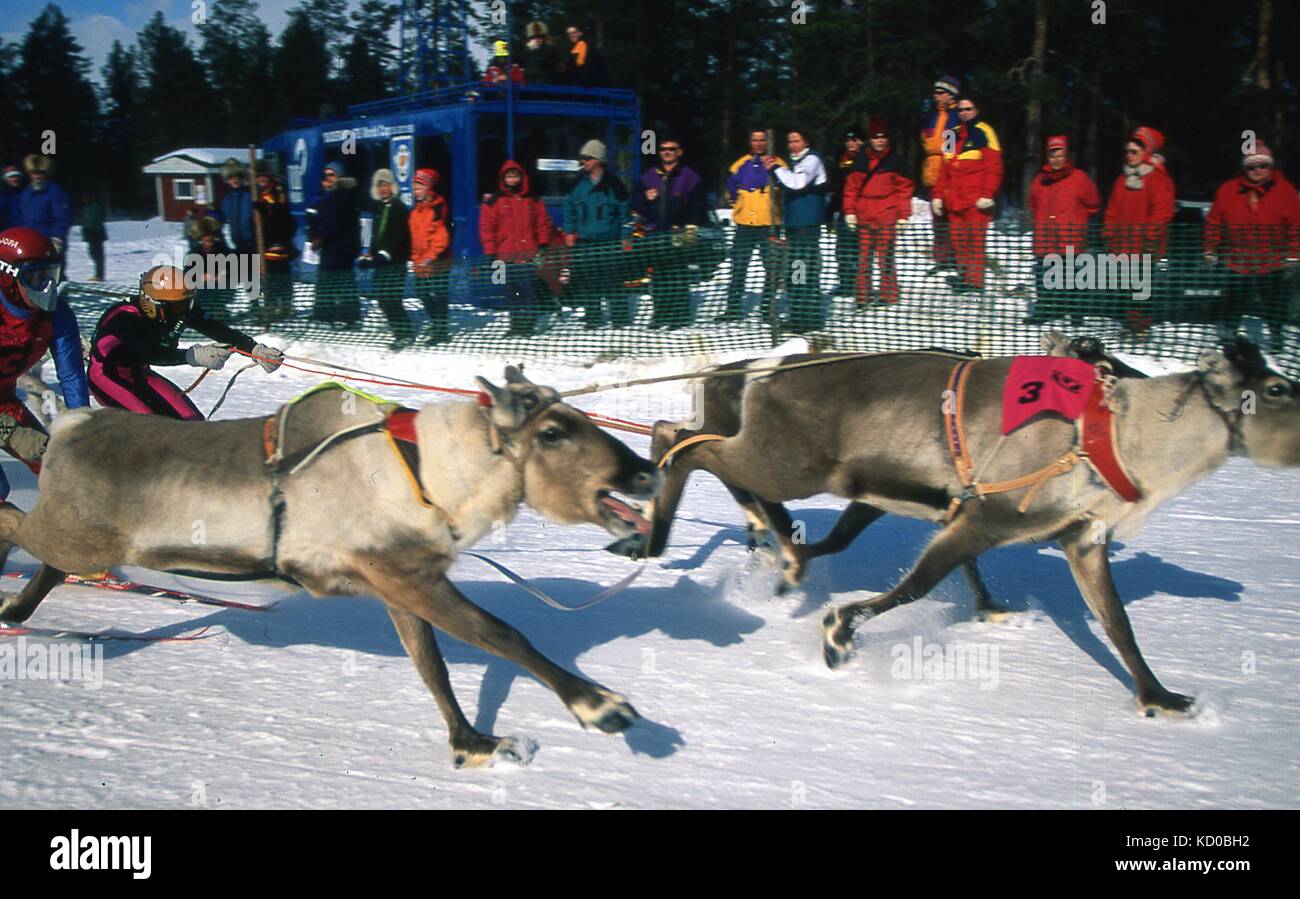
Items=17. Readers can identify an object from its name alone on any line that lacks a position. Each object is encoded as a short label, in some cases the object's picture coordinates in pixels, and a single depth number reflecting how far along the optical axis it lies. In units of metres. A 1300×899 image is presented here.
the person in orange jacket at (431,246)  12.28
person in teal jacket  11.70
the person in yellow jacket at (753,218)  10.81
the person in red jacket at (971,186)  10.09
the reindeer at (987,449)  4.44
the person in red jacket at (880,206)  10.51
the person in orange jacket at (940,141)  10.26
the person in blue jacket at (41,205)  13.54
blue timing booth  14.28
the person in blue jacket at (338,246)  12.89
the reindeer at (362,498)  3.78
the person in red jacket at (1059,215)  9.82
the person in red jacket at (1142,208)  9.65
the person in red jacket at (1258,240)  9.30
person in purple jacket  11.45
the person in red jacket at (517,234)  11.91
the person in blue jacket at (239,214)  13.93
